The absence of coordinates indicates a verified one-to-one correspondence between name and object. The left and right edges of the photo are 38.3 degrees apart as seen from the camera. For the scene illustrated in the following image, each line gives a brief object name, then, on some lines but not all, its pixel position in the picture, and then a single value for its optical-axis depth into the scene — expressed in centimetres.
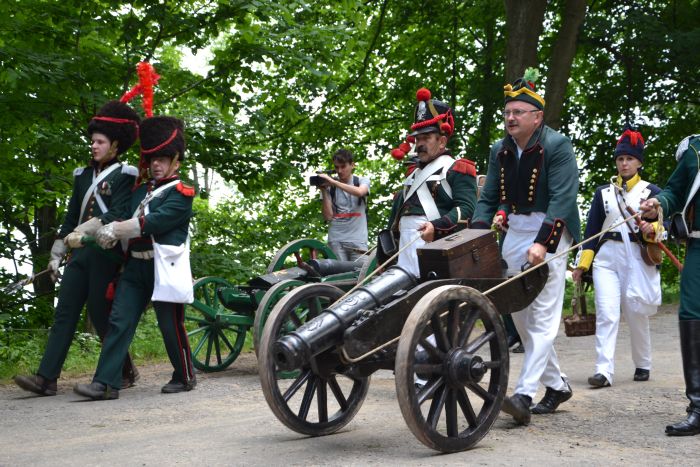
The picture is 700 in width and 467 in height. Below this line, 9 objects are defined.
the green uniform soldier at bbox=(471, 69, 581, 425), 592
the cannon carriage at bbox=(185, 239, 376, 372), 846
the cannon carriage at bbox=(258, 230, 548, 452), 496
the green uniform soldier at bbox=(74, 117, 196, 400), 735
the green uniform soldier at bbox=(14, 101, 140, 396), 757
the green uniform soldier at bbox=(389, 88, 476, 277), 681
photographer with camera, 1039
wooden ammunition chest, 541
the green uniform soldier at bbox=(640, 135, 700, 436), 559
